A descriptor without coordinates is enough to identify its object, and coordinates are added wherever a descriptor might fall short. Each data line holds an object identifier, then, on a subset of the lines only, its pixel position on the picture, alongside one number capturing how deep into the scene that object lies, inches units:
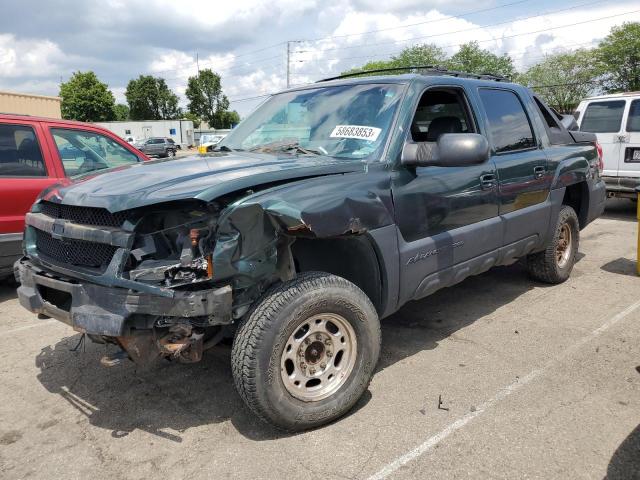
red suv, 208.2
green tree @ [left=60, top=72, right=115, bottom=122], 2581.2
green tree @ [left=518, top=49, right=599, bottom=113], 1941.4
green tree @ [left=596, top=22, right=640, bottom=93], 1772.9
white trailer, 2378.2
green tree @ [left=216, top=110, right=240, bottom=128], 3486.7
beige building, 723.4
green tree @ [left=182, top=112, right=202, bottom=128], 3168.3
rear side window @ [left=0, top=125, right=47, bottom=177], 212.4
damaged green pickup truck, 102.0
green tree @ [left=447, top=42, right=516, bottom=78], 2251.5
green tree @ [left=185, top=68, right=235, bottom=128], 3380.9
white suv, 370.3
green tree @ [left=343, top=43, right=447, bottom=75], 2504.9
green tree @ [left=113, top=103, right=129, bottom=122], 4012.6
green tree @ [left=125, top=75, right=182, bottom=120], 3186.5
